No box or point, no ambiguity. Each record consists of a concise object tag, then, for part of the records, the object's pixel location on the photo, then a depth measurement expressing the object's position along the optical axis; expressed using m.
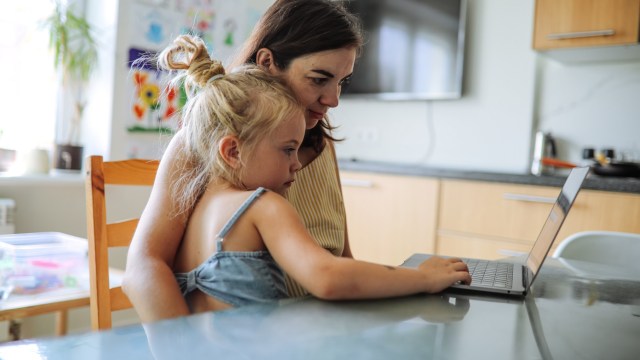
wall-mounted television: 3.48
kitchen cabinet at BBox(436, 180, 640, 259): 2.59
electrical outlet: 3.91
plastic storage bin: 1.94
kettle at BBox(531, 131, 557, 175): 3.18
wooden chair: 1.34
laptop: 0.97
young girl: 0.83
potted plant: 2.75
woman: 0.98
